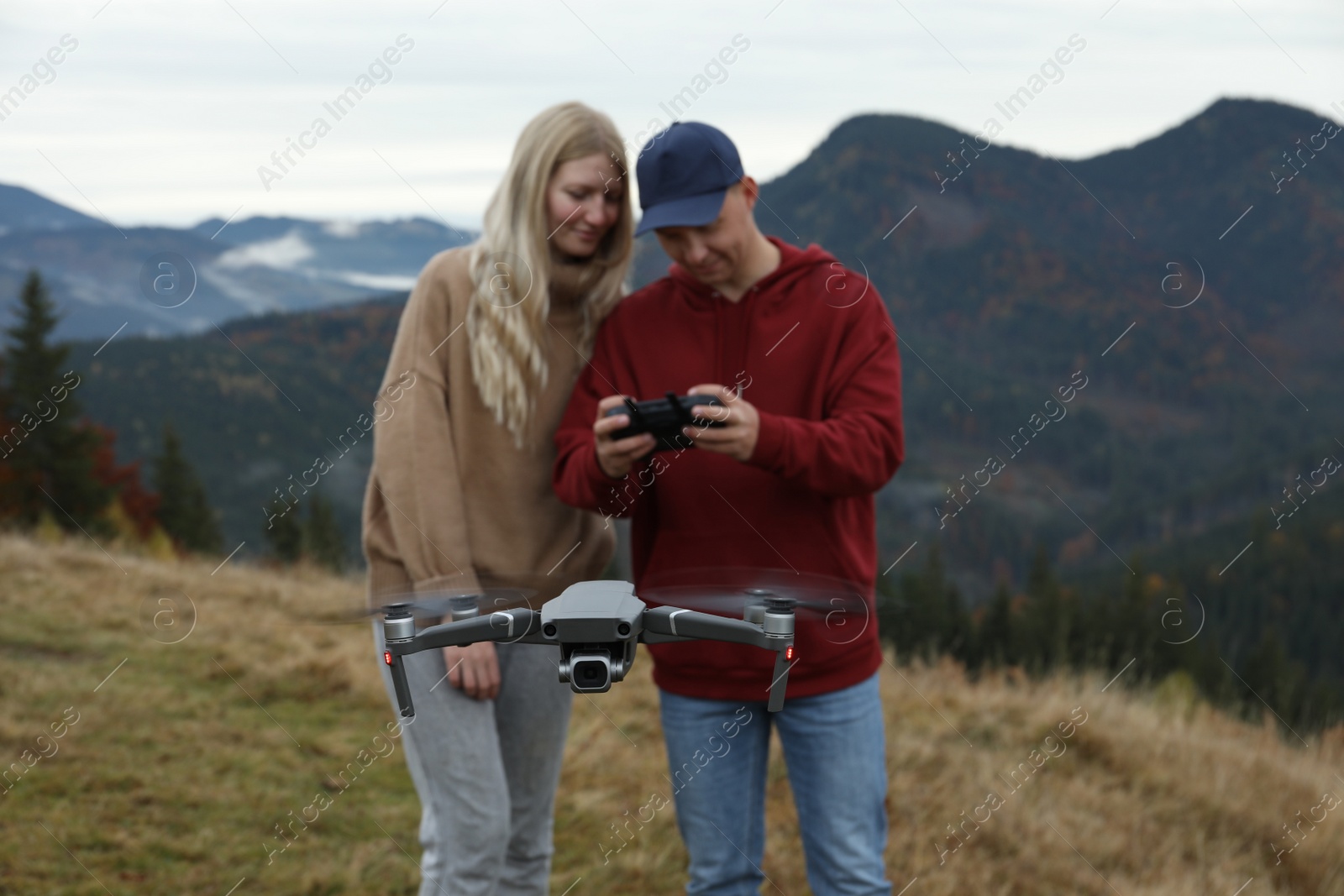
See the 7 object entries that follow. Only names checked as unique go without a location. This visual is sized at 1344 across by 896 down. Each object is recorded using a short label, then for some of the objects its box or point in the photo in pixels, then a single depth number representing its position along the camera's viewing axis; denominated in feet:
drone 4.14
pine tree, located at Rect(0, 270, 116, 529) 95.86
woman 7.50
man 7.25
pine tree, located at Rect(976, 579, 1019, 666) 130.31
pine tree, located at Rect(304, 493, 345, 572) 101.76
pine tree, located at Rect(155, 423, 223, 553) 118.83
